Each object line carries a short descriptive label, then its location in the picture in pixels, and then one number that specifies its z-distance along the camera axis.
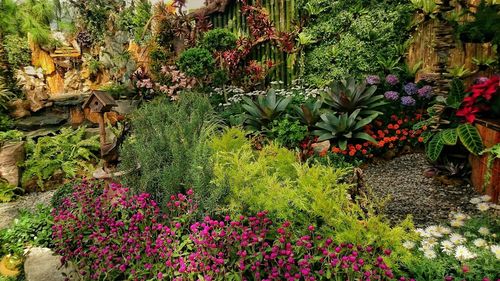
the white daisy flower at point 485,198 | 3.55
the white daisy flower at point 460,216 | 3.05
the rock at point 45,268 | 3.18
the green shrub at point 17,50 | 9.27
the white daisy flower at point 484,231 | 2.70
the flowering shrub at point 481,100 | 4.04
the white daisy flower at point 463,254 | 2.42
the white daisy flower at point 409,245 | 2.60
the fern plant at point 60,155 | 5.62
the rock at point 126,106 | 7.86
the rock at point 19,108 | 7.01
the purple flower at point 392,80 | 6.02
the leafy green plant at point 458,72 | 5.09
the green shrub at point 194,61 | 7.12
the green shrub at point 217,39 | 7.82
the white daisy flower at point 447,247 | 2.53
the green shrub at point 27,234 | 3.75
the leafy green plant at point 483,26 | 4.15
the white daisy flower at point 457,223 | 2.95
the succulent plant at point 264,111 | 6.00
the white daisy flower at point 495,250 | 2.41
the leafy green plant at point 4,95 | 6.85
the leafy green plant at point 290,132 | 5.52
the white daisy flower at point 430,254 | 2.50
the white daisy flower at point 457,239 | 2.64
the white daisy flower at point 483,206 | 3.26
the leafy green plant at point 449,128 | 4.10
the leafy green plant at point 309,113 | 5.58
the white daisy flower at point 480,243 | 2.58
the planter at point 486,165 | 3.80
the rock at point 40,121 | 6.92
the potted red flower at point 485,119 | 3.84
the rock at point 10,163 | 5.46
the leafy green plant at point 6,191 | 5.21
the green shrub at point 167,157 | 3.20
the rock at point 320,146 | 5.58
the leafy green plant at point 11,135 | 6.10
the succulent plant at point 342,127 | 5.18
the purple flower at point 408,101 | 5.62
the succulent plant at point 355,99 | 5.49
